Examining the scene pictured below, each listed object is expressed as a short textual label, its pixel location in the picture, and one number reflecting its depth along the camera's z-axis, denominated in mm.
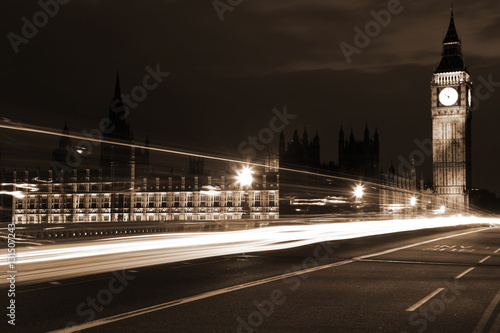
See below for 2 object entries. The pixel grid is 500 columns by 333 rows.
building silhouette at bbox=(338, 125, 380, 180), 101312
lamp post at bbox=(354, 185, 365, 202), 92081
